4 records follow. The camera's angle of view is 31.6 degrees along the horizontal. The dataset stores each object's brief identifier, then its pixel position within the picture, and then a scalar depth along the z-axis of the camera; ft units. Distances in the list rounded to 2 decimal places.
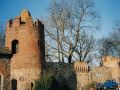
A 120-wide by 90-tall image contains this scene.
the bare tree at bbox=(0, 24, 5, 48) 92.04
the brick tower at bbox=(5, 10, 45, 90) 59.48
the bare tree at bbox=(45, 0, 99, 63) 82.34
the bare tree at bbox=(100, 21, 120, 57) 108.22
